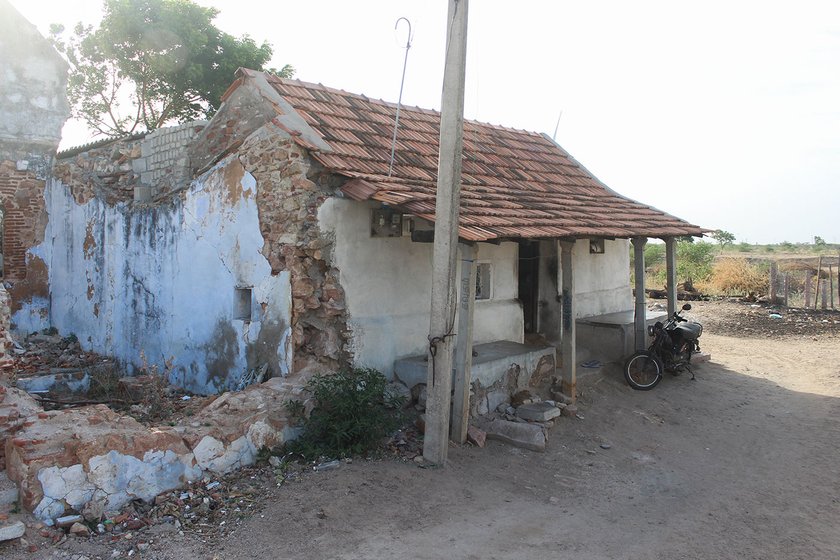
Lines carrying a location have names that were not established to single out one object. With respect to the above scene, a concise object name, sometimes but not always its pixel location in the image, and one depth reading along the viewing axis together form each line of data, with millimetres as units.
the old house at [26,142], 11914
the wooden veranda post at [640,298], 10523
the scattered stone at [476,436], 7211
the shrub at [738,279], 21188
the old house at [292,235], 7484
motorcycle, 10188
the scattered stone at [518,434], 7391
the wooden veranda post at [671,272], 11878
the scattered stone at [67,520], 4953
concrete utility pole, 6289
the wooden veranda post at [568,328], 8797
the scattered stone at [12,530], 4570
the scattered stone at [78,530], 4898
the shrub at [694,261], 23859
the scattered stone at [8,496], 4969
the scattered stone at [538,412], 7992
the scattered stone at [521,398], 8430
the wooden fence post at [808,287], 18250
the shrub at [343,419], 6562
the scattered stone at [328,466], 6289
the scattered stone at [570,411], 8594
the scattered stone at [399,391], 7625
